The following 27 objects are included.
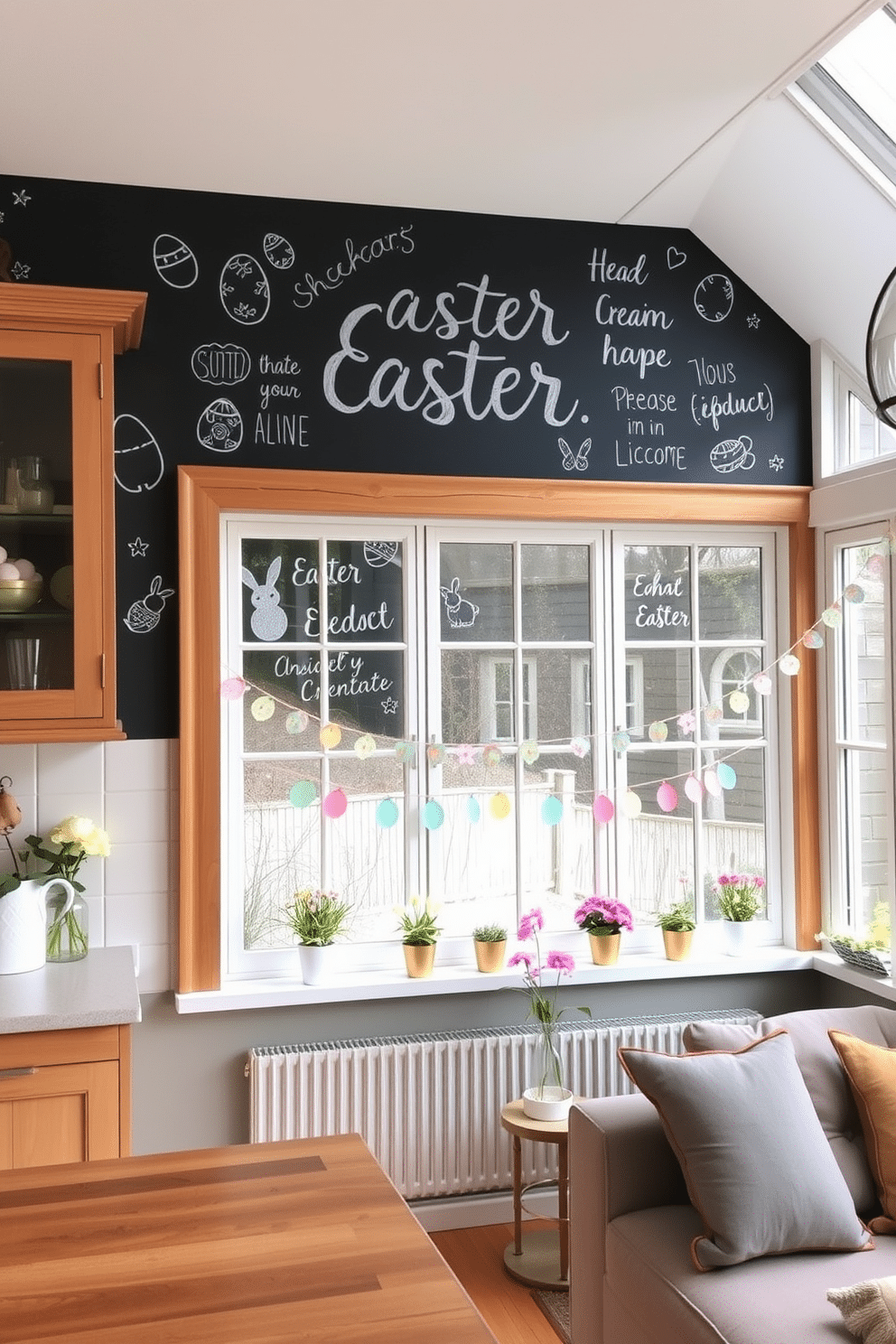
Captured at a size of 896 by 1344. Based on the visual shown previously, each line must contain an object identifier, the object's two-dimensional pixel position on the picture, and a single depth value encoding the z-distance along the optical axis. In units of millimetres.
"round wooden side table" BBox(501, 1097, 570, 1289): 3131
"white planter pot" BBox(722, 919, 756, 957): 3723
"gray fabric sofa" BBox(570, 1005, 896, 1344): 2135
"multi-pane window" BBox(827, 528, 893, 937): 3555
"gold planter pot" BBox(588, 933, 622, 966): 3574
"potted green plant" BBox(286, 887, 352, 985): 3344
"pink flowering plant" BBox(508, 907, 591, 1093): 3324
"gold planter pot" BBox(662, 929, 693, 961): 3637
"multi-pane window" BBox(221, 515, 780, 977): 3451
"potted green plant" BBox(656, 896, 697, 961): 3639
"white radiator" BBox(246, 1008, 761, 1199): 3271
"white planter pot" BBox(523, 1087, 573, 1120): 3205
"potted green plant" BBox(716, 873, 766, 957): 3725
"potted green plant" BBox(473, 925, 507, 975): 3496
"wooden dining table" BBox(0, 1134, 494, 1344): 1033
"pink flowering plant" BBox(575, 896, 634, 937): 3543
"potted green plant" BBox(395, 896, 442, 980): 3422
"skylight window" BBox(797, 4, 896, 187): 2856
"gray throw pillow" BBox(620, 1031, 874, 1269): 2279
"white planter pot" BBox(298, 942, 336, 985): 3338
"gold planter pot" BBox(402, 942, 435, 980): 3420
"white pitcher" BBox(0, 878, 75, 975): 2842
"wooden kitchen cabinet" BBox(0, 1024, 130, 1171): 2520
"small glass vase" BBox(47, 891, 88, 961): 3049
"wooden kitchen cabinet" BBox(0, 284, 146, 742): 2840
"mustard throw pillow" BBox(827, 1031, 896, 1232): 2482
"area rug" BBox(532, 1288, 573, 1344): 2926
